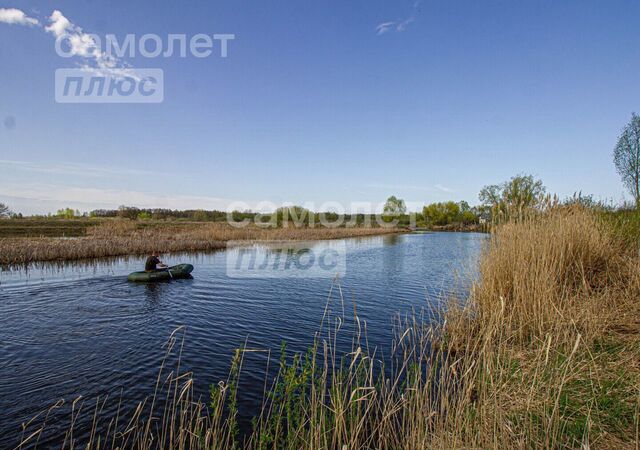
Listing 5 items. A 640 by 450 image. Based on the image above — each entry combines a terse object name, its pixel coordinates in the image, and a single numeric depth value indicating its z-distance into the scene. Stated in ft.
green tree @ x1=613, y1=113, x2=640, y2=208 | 76.54
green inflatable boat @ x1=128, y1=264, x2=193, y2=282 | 54.80
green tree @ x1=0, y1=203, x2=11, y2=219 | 202.22
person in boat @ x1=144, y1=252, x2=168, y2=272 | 56.55
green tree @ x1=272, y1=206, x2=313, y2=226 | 221.05
